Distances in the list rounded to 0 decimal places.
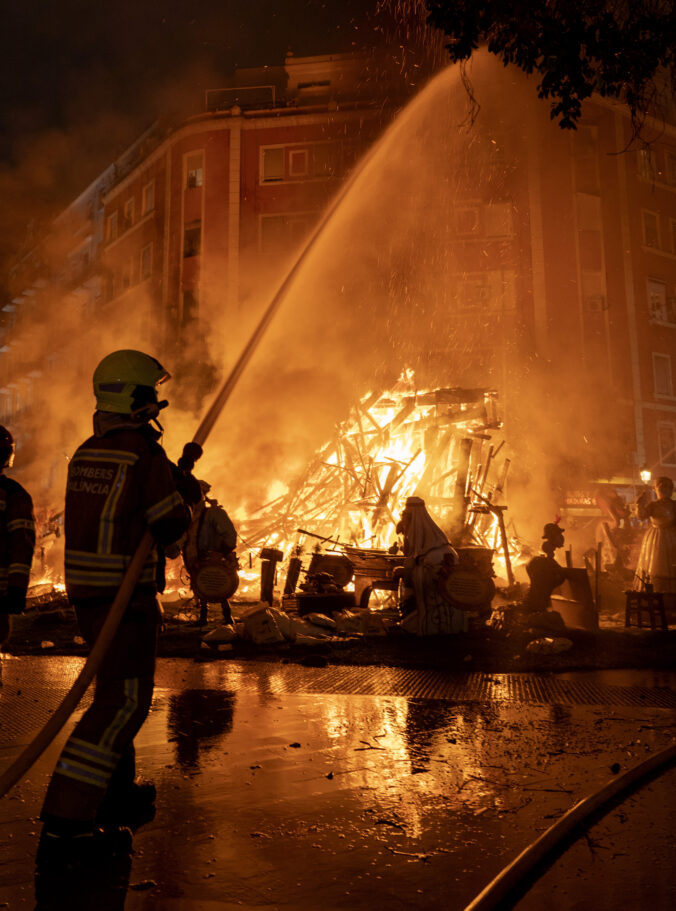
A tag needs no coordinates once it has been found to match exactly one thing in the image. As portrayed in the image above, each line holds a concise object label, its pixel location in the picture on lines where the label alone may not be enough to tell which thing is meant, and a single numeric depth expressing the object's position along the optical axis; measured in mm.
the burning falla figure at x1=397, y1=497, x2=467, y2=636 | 8922
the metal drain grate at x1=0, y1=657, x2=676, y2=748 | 5618
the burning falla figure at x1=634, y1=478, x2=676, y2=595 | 10234
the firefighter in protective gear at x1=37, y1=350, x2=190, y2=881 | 2922
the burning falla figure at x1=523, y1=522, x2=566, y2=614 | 9602
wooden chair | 8930
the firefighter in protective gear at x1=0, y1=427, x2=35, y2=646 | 4277
